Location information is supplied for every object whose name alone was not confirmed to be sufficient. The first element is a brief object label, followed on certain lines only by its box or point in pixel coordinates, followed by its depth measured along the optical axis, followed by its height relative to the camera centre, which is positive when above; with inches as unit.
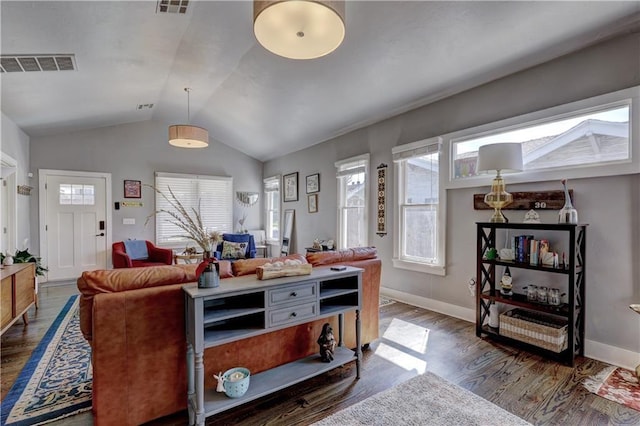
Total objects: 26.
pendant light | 176.6 +47.0
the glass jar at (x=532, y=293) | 114.0 -30.7
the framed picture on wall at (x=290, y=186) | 264.1 +25.3
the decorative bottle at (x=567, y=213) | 102.6 -0.8
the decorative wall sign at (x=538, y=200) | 113.1 +4.1
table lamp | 113.4 +17.5
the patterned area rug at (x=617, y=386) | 82.5 -50.8
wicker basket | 104.1 -41.8
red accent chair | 177.9 -25.9
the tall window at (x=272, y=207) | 295.9 +7.9
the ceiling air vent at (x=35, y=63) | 112.3 +60.0
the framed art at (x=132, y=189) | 247.6 +22.9
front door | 219.3 -4.0
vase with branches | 76.9 -6.3
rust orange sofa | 66.6 -29.1
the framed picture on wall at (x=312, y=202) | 240.7 +9.6
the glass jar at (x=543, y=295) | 111.6 -30.6
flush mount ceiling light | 66.0 +43.8
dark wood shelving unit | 100.1 -29.5
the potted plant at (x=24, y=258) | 140.7 -18.4
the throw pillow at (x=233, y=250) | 231.6 -26.7
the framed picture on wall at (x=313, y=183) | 238.1 +24.5
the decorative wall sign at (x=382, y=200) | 183.2 +8.0
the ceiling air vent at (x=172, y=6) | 106.5 +75.2
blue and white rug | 76.8 -48.4
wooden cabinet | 108.8 -28.7
